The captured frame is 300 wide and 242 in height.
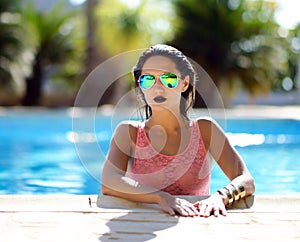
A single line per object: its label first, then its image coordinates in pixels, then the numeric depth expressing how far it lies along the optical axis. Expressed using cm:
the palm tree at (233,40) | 1567
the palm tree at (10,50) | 1445
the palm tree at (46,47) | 1711
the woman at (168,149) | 213
